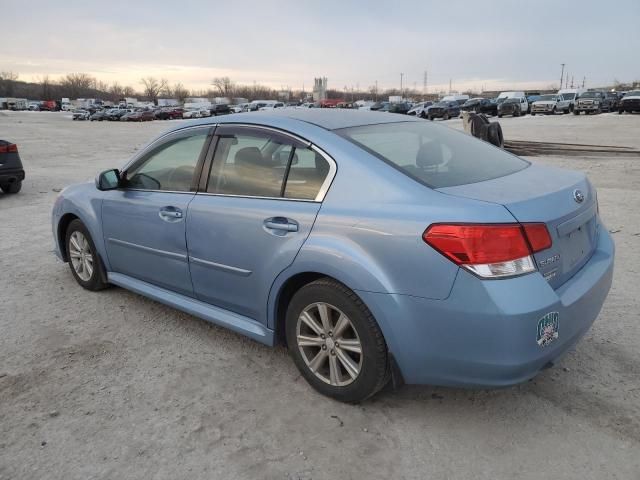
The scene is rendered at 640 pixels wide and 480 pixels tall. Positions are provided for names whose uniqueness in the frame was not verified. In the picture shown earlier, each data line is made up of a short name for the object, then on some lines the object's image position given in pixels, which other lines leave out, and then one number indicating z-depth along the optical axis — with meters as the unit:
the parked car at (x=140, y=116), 57.41
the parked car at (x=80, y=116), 61.97
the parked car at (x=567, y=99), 46.72
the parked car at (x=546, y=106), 47.09
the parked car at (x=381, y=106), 51.36
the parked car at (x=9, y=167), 9.55
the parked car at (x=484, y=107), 46.83
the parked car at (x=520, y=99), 47.81
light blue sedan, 2.37
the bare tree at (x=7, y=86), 142.11
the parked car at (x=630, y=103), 41.12
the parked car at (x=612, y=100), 45.99
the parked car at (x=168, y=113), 62.88
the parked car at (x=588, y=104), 43.81
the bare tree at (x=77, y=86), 148.50
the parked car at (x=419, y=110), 45.67
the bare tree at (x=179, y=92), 154.50
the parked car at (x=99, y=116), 59.78
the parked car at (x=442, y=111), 44.12
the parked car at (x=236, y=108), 64.59
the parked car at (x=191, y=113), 61.78
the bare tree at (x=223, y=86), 162.88
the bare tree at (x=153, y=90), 162.88
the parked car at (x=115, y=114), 60.12
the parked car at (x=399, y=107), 49.38
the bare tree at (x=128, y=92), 171.50
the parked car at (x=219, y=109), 61.80
